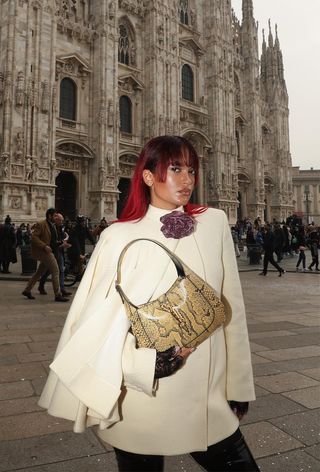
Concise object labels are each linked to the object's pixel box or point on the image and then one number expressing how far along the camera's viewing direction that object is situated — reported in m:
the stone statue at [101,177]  21.47
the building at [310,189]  66.75
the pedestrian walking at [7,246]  11.72
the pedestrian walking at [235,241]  17.83
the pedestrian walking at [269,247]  12.55
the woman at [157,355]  1.23
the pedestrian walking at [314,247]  14.23
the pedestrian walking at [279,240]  15.55
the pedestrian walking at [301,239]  13.73
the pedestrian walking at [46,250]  7.56
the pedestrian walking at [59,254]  8.16
